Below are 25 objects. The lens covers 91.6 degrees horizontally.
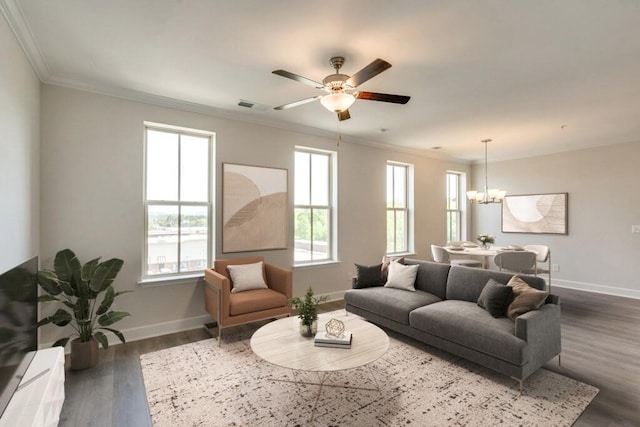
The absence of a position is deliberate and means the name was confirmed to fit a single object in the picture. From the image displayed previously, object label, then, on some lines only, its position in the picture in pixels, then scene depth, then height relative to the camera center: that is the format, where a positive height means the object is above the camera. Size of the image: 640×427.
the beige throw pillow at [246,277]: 3.84 -0.77
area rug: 2.19 -1.42
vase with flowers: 5.39 -0.41
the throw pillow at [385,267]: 4.25 -0.70
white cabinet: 1.48 -0.95
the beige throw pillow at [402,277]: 3.98 -0.79
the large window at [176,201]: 3.85 +0.20
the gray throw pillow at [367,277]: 4.19 -0.83
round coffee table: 2.16 -1.02
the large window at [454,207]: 7.53 +0.23
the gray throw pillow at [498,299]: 2.92 -0.79
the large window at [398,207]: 6.33 +0.19
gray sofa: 2.53 -0.99
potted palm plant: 2.83 -0.72
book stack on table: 2.42 -0.98
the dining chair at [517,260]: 4.75 -0.67
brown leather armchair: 3.37 -0.95
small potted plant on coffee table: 2.61 -0.85
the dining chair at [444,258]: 5.35 -0.72
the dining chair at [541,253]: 5.41 -0.64
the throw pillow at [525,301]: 2.76 -0.76
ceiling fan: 2.39 +1.05
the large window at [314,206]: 5.07 +0.18
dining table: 4.91 -0.56
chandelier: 5.38 +0.37
